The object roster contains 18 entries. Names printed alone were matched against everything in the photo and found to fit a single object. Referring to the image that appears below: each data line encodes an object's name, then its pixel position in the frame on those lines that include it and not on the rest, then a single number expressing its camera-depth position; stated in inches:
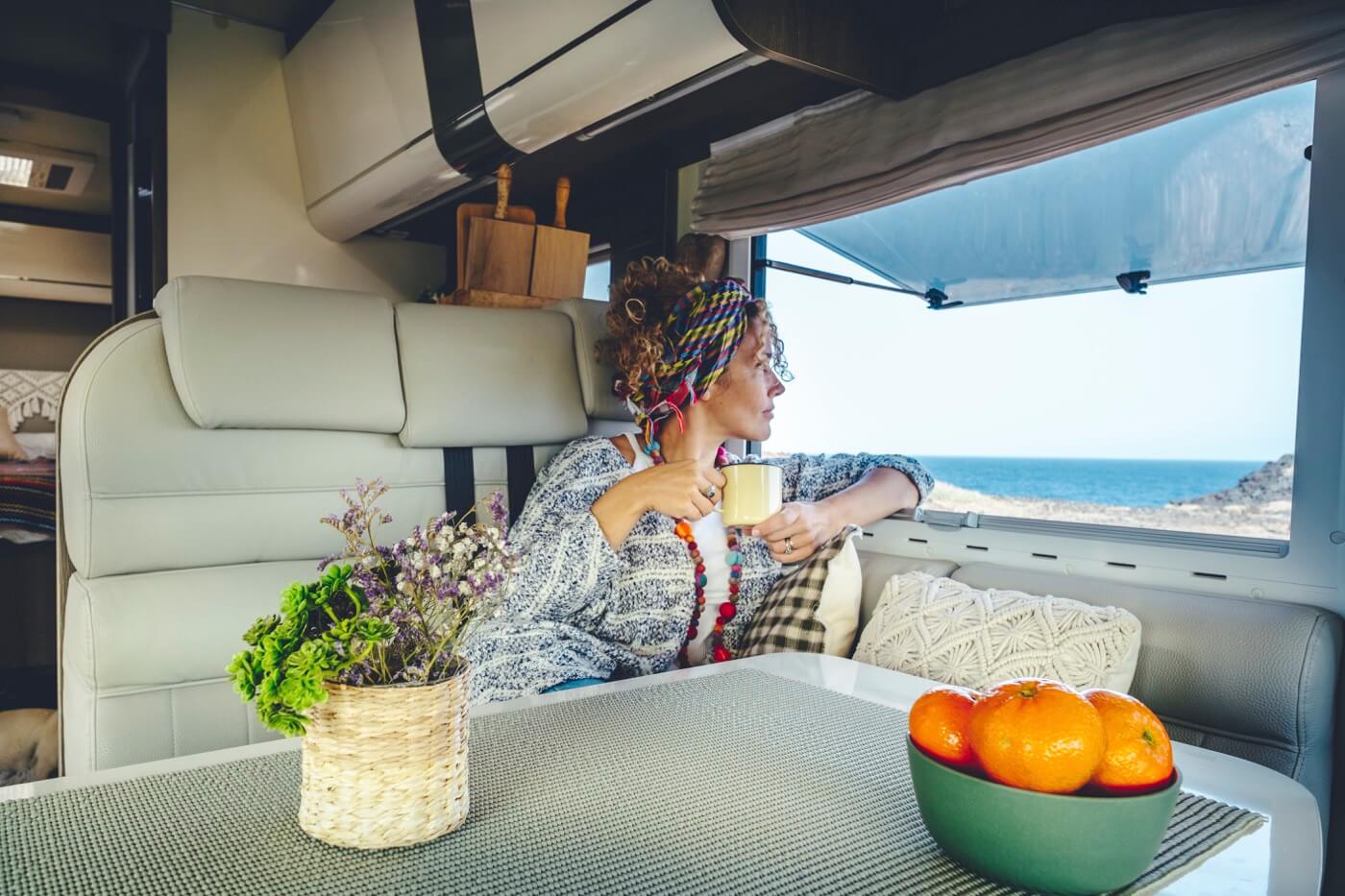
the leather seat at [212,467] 61.4
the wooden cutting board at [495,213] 102.2
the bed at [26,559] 111.7
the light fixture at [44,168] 136.6
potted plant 27.7
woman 63.4
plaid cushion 68.6
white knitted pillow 54.2
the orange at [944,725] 27.8
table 28.0
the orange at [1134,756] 25.6
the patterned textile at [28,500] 110.7
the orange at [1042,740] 25.3
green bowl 25.1
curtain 55.9
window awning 63.1
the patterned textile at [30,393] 133.4
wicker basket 28.0
